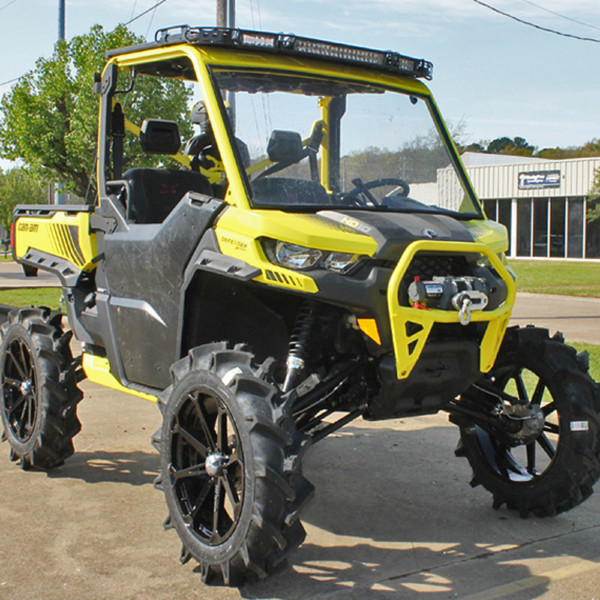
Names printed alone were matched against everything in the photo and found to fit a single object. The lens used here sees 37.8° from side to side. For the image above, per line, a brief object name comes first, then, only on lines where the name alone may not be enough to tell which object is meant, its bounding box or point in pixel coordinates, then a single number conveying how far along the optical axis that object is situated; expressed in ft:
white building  129.70
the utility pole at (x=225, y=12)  49.14
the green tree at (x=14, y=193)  203.21
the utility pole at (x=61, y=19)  105.70
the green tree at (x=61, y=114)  74.33
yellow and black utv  13.38
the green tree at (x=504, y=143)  372.79
